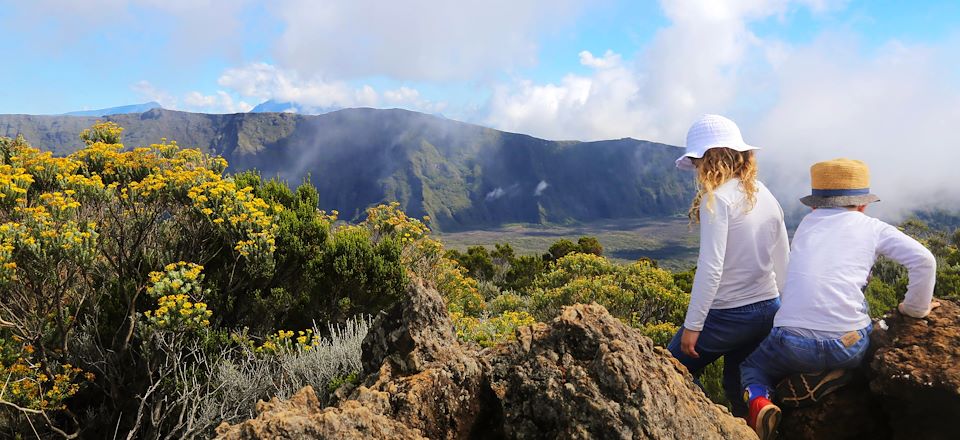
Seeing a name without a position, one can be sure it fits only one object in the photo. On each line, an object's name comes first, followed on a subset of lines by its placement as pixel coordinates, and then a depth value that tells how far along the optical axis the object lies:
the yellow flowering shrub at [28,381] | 4.20
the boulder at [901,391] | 2.58
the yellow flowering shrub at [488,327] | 4.66
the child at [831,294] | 2.70
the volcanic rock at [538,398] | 1.96
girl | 2.99
